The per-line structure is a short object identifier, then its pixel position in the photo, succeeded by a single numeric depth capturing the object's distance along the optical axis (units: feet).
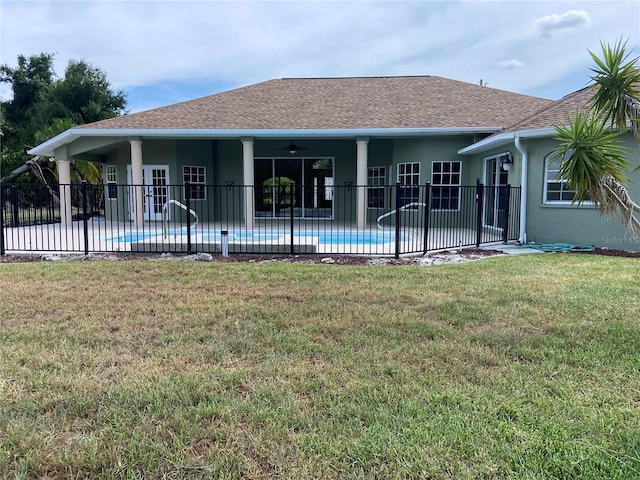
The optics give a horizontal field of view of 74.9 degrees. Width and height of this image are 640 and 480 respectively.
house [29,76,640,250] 34.27
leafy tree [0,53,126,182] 85.71
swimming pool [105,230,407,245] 35.50
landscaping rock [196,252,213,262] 27.37
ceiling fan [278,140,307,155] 51.29
